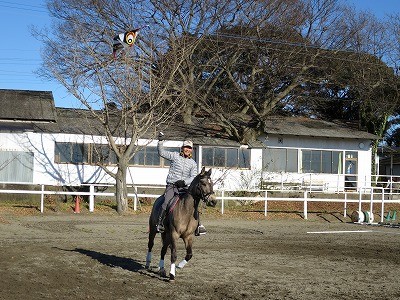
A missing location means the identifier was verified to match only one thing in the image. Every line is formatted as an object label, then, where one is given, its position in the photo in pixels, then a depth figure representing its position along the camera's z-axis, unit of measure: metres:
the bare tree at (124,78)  28.31
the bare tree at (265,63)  40.75
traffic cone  27.51
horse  10.98
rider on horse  11.64
